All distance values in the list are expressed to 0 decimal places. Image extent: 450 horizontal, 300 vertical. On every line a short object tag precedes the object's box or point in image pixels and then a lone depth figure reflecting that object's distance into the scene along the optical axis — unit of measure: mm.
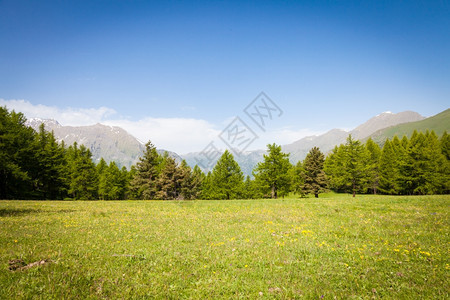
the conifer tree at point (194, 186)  68750
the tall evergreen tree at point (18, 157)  36553
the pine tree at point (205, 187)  72438
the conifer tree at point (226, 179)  55688
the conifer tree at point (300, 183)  56756
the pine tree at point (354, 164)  48159
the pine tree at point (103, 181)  64950
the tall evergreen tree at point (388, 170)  57525
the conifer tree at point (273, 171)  49312
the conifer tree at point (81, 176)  59156
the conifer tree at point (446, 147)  56156
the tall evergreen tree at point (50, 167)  50656
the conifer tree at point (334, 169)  52062
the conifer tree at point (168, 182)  57344
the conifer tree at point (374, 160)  60559
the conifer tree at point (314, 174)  55344
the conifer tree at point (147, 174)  58438
